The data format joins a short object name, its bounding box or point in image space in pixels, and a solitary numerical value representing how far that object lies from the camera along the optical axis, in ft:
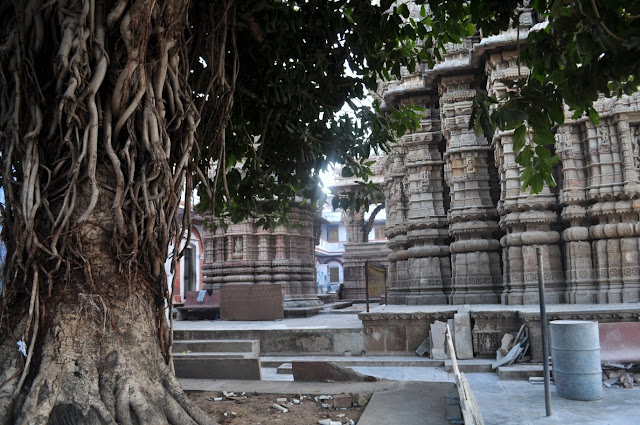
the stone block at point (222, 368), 15.08
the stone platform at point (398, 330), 22.57
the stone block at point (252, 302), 38.65
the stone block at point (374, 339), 26.43
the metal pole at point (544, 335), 15.45
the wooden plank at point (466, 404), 8.63
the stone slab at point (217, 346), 24.28
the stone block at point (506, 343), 23.25
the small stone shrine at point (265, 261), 48.44
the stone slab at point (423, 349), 25.50
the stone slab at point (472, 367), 22.77
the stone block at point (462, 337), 24.68
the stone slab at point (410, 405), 9.84
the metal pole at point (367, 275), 29.51
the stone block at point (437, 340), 24.60
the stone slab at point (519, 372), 20.98
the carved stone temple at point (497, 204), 26.86
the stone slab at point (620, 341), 20.48
